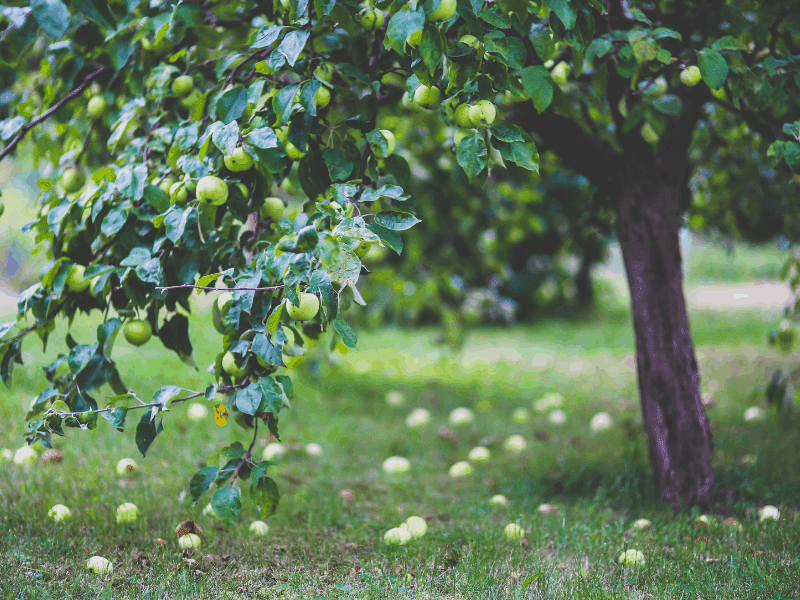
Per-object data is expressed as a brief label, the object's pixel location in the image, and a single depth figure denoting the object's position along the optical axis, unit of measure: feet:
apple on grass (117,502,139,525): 23.67
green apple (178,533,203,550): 23.14
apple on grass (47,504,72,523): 23.53
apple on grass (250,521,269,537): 23.69
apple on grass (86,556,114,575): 22.65
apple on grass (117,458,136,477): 24.90
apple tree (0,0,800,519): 21.76
